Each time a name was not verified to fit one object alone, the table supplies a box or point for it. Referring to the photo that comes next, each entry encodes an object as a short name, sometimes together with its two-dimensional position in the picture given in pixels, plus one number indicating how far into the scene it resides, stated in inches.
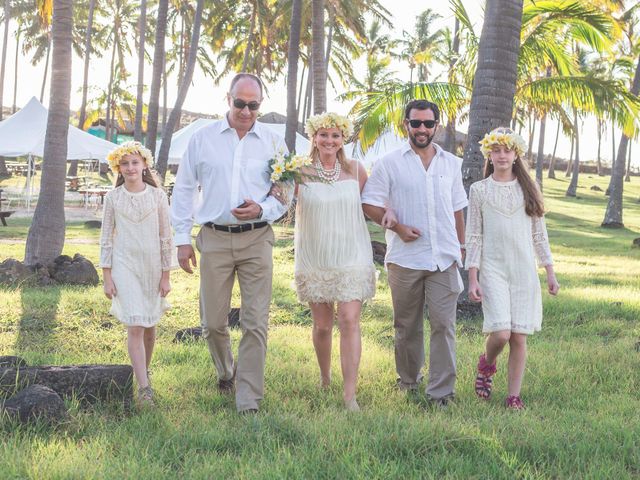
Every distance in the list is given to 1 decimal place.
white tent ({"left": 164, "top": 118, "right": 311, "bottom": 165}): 1227.9
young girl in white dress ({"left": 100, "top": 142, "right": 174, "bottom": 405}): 214.4
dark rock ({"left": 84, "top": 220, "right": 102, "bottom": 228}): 887.0
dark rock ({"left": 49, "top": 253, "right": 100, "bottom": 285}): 443.5
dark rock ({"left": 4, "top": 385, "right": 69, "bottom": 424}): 175.9
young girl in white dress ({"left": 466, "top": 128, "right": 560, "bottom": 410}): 218.7
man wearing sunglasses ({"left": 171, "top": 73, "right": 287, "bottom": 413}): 212.8
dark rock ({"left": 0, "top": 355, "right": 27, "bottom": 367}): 219.5
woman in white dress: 218.4
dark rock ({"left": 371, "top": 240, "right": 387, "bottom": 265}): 571.5
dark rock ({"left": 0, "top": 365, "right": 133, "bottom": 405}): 198.7
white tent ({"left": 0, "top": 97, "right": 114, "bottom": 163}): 970.1
